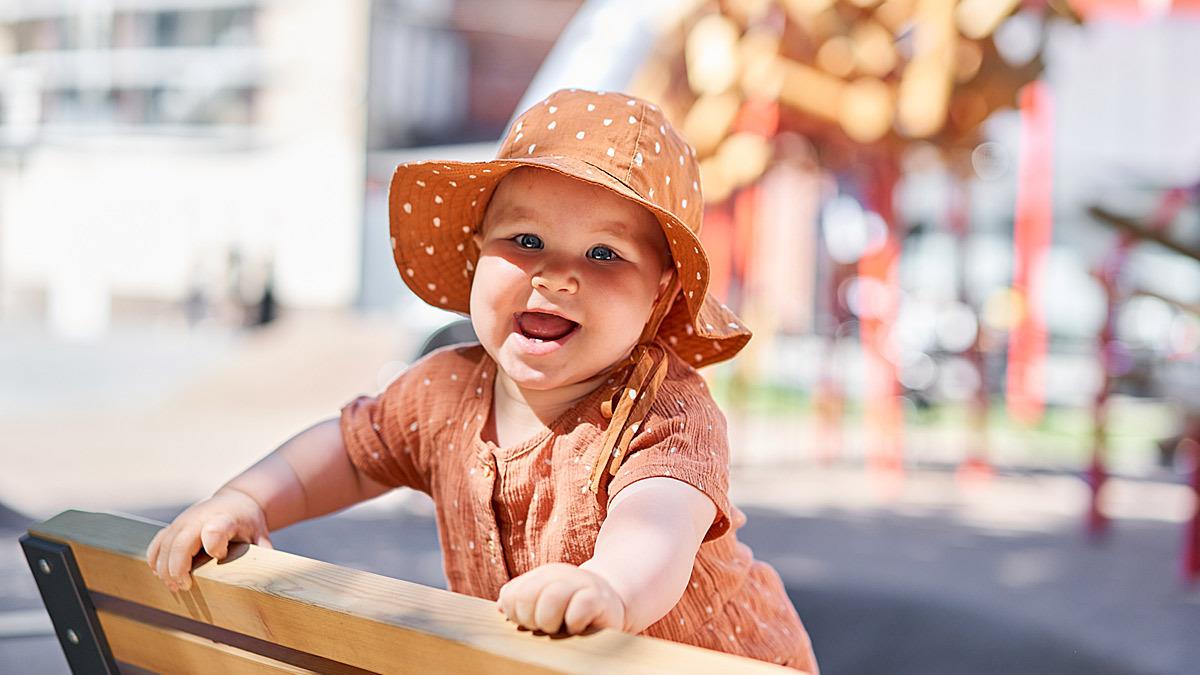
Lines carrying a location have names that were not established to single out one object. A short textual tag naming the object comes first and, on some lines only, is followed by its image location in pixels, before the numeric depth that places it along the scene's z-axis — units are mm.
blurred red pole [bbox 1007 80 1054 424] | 7375
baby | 1026
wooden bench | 667
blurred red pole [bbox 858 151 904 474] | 5285
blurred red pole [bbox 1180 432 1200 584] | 3291
